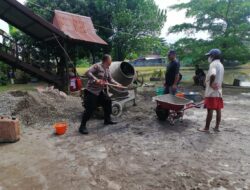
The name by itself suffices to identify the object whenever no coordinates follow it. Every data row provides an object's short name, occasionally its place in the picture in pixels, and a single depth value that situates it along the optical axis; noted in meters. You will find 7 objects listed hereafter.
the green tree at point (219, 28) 10.29
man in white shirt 3.97
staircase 7.92
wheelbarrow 4.42
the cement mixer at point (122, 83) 5.34
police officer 4.20
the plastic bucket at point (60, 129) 4.18
